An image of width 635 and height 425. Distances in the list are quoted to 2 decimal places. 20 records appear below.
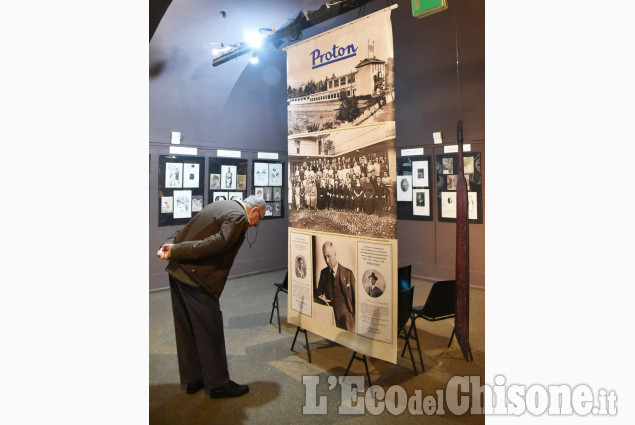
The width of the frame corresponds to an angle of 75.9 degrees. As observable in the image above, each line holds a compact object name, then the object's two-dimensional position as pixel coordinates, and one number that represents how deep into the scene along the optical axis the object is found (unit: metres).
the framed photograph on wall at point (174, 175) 6.33
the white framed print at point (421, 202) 6.70
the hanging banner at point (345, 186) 2.72
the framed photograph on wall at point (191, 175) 6.51
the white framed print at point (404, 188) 6.91
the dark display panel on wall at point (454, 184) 6.00
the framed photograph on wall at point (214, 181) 6.82
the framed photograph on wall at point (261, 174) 7.48
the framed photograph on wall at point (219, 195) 6.86
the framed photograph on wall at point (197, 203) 6.61
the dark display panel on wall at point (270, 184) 7.50
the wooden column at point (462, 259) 3.03
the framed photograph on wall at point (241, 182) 7.21
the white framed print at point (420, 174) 6.66
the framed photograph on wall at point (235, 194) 7.10
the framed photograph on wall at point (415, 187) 6.66
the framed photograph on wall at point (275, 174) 7.72
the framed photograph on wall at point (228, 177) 6.99
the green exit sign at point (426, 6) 2.45
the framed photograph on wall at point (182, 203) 6.44
